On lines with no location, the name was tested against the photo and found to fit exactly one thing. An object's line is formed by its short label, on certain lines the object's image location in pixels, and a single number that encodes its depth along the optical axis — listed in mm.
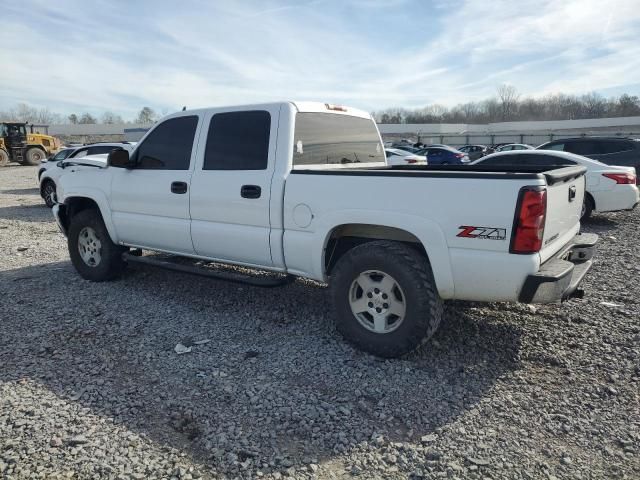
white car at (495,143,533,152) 27788
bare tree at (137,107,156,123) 80812
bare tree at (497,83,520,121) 109375
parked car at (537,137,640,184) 11336
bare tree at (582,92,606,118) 91869
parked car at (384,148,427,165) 16109
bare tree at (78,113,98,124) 91500
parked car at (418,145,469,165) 22891
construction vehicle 30047
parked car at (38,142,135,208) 12631
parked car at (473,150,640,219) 9070
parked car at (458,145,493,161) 28867
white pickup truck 3240
